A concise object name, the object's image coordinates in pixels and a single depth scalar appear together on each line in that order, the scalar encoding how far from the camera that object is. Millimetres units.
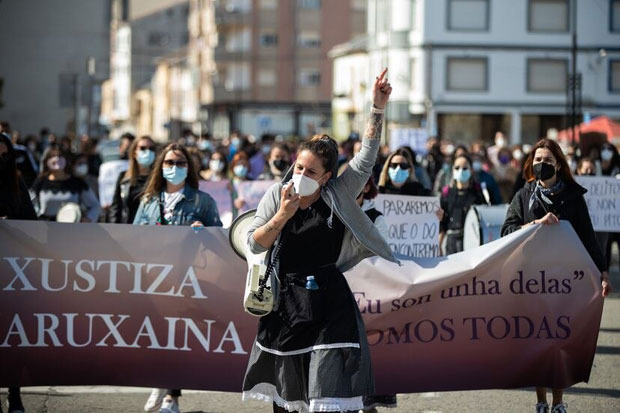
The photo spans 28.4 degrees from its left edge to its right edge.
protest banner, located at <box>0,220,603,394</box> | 7352
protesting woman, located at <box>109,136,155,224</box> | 9481
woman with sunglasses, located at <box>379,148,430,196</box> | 11211
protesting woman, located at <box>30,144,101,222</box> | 11617
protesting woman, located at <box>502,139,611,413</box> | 7551
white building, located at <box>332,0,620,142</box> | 53062
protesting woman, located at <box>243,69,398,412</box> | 5680
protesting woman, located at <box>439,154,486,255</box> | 12477
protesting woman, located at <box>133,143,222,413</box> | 8344
